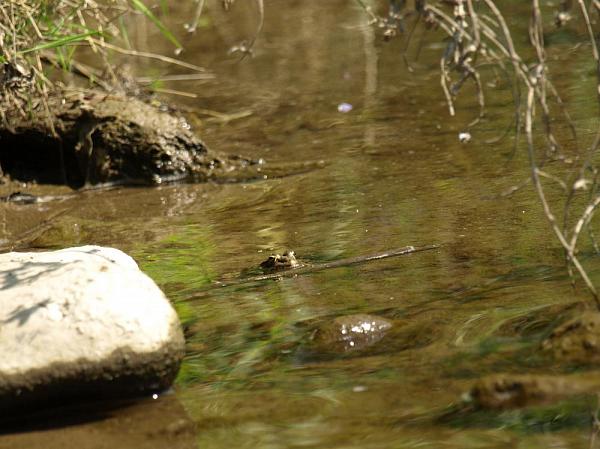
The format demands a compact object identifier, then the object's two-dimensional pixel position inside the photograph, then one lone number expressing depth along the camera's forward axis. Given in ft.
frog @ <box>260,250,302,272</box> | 27.81
